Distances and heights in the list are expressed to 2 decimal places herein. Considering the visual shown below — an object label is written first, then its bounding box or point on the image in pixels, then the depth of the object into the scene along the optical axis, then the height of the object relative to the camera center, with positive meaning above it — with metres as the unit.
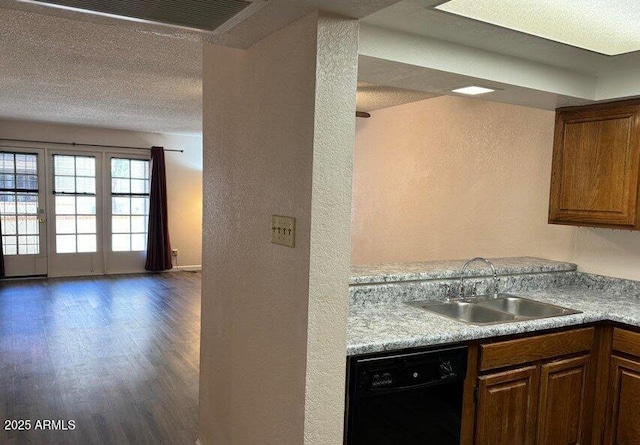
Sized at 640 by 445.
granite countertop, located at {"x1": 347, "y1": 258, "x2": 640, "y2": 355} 1.89 -0.58
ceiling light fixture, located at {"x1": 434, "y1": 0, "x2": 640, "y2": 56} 1.82 +0.72
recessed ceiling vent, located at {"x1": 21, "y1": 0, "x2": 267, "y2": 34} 1.49 +0.55
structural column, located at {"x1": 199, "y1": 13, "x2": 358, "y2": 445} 1.57 -0.15
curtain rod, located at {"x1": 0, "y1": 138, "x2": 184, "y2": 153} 7.23 +0.56
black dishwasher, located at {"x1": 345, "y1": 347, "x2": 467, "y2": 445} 1.78 -0.80
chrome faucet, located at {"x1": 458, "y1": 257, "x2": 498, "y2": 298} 2.70 -0.47
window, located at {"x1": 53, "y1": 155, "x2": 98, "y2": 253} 7.62 -0.37
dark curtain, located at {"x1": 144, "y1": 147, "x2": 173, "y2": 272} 8.09 -0.59
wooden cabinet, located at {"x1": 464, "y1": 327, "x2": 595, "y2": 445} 2.10 -0.90
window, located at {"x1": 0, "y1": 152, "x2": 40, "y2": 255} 7.25 -0.40
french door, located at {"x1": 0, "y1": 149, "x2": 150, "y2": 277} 7.35 -0.51
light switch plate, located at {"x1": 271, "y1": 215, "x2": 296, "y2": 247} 1.66 -0.15
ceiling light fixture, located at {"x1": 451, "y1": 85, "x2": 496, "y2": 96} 2.46 +0.54
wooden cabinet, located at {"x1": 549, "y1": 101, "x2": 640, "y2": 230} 2.63 +0.19
